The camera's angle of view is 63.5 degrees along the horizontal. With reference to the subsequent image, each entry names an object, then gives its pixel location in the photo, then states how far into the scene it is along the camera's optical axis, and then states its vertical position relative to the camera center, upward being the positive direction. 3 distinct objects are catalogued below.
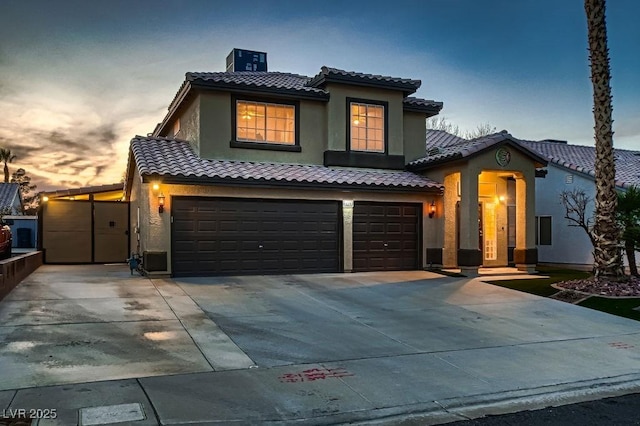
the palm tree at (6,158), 55.56 +7.15
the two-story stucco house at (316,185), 14.00 +1.10
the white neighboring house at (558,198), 17.91 +0.93
